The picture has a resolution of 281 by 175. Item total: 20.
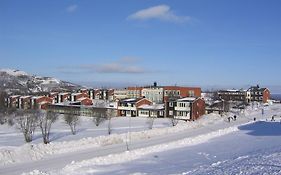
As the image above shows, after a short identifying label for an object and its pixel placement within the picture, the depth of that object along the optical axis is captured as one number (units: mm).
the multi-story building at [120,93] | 137300
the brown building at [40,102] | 101025
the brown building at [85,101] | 93062
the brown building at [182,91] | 117769
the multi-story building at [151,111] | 75438
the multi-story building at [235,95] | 124394
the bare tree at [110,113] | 74375
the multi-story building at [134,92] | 131875
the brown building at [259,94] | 121188
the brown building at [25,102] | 106900
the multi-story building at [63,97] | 112450
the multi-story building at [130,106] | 79688
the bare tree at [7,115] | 72312
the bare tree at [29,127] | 45181
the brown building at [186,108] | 68750
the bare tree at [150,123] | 58262
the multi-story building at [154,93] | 117562
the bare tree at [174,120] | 62725
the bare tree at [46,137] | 42906
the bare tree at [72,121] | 54294
